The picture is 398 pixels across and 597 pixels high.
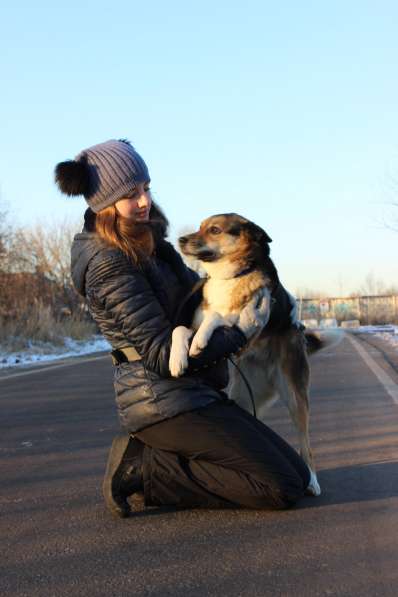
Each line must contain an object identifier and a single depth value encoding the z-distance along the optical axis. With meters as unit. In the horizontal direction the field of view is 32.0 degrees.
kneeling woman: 3.34
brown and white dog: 3.75
